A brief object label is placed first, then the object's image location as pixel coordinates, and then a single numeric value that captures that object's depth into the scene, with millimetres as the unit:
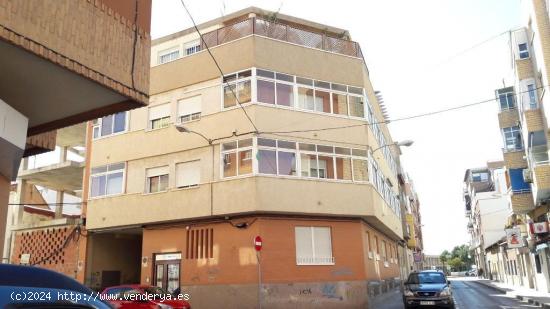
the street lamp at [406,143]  20453
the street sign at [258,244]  16797
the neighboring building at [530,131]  22391
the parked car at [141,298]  14289
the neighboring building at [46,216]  23984
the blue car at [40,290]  2141
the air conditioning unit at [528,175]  25331
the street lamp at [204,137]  20538
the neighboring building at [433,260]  126512
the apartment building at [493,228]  39750
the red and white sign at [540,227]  23844
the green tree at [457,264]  119812
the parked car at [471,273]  93838
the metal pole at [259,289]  18173
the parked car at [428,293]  17562
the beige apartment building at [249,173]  19359
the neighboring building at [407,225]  45566
